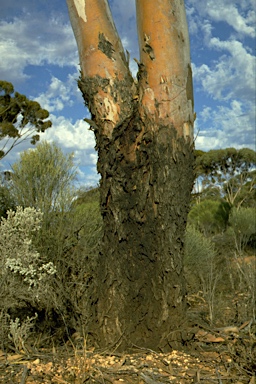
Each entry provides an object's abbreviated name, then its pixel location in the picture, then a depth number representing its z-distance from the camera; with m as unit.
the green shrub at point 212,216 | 16.44
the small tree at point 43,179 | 7.98
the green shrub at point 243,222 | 13.56
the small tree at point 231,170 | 30.27
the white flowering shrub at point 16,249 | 4.40
